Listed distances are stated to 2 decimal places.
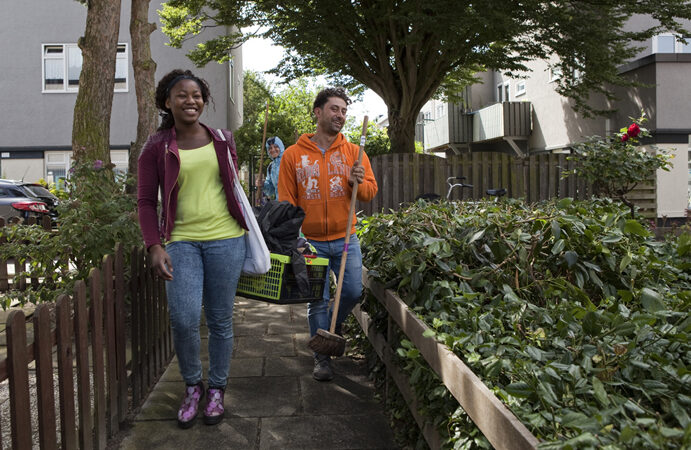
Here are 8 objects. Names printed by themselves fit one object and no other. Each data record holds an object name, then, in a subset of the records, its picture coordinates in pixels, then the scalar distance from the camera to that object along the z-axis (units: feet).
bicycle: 29.78
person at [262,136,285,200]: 29.94
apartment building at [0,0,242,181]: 74.18
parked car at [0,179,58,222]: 48.44
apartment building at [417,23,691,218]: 48.32
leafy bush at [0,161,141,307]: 16.14
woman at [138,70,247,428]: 11.28
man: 13.94
